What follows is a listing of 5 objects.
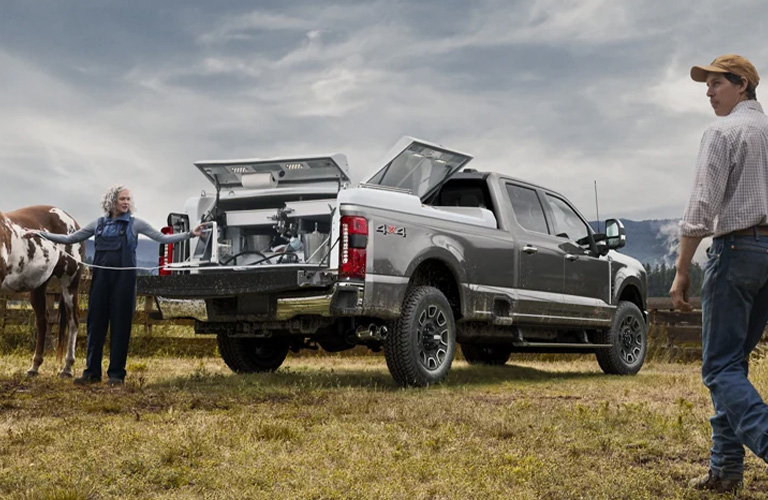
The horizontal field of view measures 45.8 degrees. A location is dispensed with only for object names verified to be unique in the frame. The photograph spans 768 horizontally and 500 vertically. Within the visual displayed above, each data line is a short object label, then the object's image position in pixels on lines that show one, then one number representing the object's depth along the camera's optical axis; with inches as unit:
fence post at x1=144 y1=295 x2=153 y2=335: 563.6
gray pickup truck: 311.4
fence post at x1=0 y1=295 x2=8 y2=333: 566.3
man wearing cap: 164.2
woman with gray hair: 356.8
